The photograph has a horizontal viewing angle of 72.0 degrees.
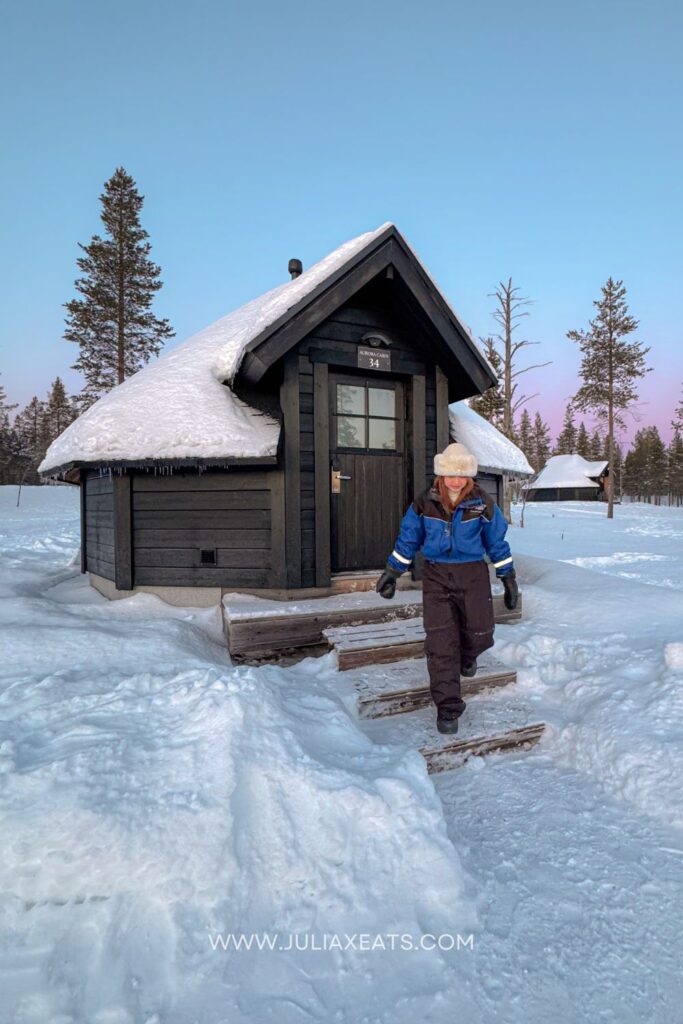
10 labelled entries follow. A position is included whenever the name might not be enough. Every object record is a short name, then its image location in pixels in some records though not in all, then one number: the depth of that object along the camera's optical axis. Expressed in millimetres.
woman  3230
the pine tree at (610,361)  27625
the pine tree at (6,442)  41312
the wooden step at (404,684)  3457
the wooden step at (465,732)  3023
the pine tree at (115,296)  21609
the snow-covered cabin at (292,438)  5332
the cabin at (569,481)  41844
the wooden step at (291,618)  4430
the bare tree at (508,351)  20984
